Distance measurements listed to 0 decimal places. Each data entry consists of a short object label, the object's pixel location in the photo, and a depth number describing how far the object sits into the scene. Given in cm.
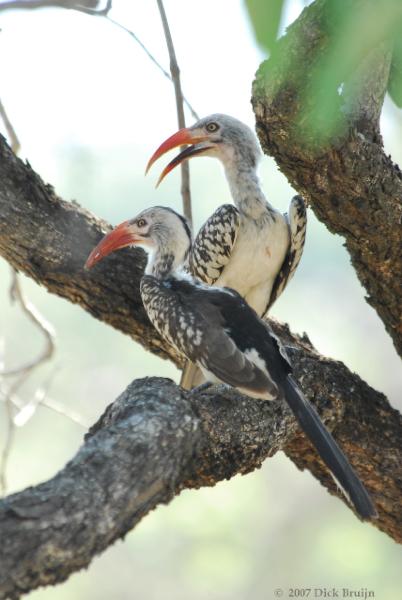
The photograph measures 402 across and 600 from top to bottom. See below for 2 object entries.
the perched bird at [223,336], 690
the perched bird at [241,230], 927
